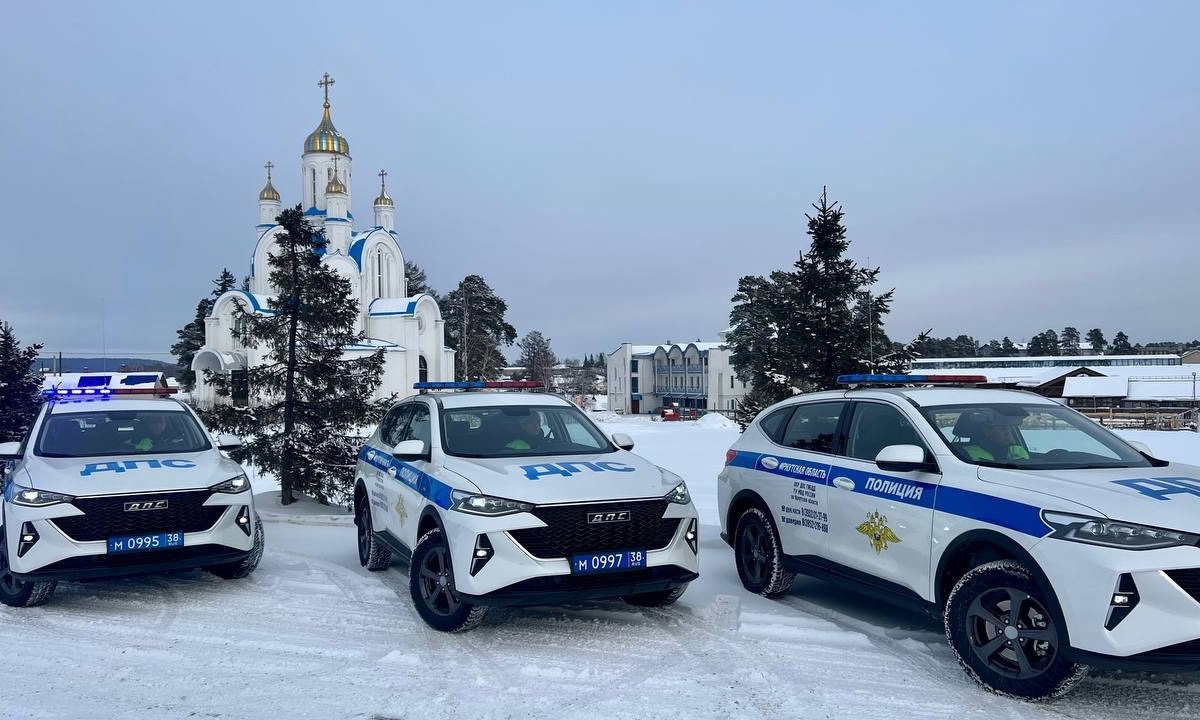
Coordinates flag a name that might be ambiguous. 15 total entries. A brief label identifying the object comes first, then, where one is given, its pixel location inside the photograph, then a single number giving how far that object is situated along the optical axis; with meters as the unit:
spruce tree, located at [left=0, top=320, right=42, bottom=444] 18.81
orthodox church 50.22
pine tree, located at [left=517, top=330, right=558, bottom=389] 84.56
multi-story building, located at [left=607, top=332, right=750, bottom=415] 76.81
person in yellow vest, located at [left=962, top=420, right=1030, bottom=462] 5.31
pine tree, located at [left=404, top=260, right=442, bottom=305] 89.57
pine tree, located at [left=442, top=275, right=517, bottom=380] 72.69
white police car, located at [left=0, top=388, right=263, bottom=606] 6.32
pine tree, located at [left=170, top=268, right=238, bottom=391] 65.75
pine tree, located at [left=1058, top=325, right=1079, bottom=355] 146.50
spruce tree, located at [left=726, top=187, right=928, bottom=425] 13.57
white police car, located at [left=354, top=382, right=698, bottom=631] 5.51
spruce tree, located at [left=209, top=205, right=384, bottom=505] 13.32
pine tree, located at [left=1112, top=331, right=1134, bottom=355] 148.50
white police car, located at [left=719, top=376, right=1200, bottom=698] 4.04
